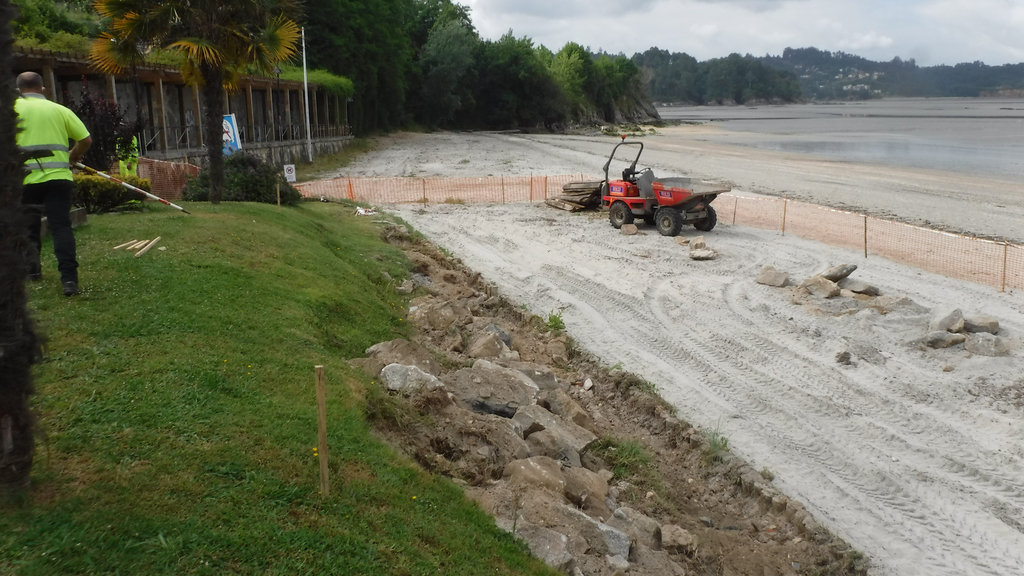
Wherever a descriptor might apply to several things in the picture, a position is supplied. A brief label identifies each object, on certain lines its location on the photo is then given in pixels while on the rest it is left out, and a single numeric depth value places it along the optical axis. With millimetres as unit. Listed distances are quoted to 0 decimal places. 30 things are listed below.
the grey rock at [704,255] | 18234
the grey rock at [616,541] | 6043
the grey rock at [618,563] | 5781
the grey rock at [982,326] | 12281
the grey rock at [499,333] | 11651
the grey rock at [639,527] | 6547
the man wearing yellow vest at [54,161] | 7188
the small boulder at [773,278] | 15812
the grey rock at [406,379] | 7703
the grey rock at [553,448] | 7570
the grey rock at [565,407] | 8969
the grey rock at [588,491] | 6777
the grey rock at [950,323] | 12148
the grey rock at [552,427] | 7879
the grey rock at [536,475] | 6574
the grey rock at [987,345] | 11453
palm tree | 14273
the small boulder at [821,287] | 14617
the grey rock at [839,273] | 15125
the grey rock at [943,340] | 11898
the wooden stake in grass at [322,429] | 4902
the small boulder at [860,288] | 14664
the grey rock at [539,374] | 9844
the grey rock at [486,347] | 10495
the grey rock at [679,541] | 6823
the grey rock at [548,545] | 5543
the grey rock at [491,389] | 8297
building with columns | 25061
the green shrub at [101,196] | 12930
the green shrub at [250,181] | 17906
